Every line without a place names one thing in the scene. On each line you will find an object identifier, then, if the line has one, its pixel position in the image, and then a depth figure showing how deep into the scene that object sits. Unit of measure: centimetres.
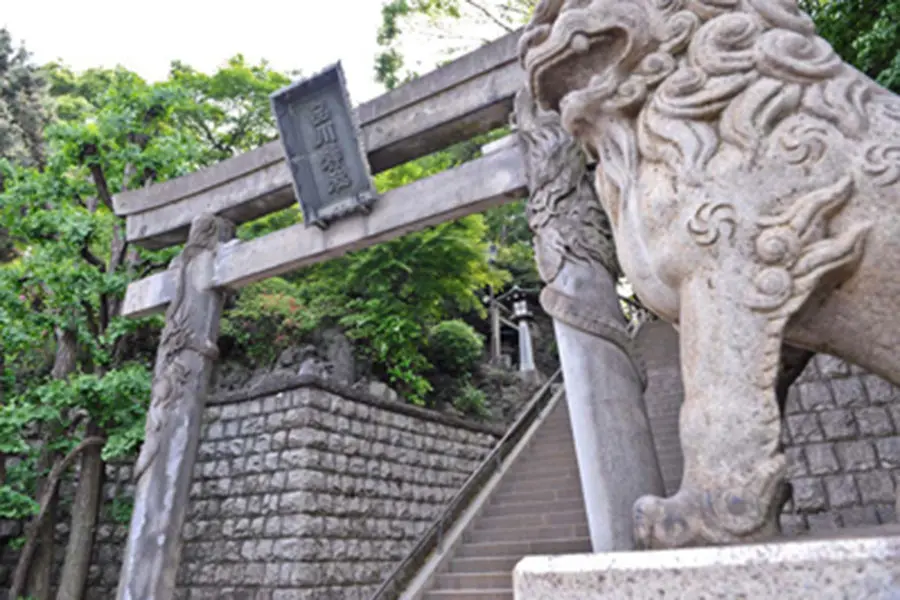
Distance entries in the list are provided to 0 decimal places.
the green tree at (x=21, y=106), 1442
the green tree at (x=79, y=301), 636
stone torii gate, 255
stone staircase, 568
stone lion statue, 134
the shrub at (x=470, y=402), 1209
